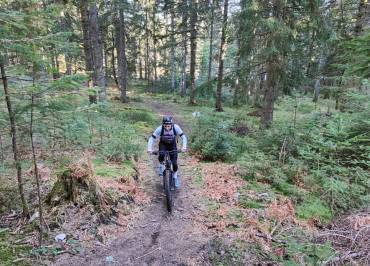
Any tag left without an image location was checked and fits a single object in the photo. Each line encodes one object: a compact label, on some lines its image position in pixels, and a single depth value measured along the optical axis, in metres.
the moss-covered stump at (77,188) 5.61
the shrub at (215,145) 9.79
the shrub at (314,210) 6.06
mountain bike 6.36
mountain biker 7.23
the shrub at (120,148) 8.67
